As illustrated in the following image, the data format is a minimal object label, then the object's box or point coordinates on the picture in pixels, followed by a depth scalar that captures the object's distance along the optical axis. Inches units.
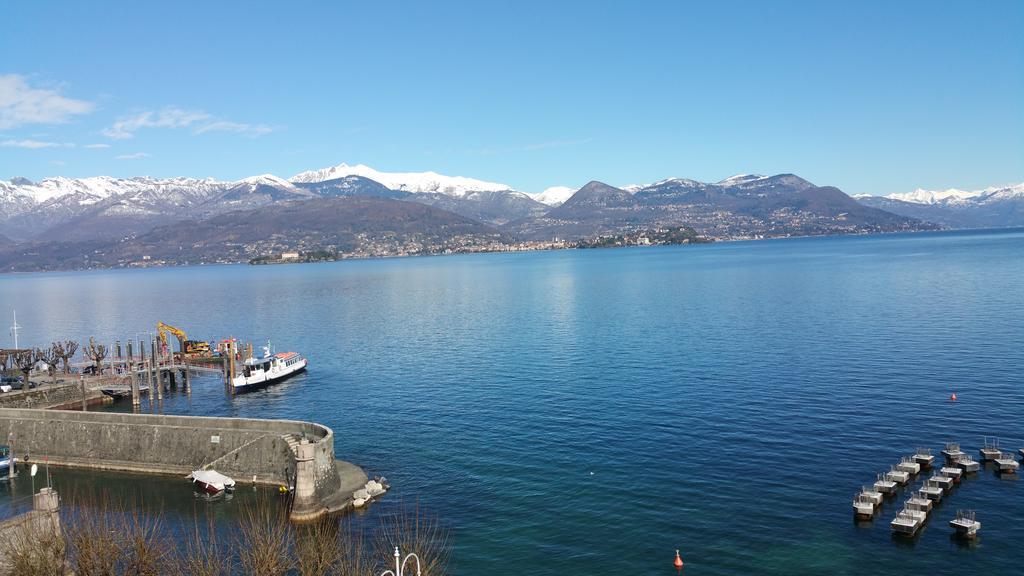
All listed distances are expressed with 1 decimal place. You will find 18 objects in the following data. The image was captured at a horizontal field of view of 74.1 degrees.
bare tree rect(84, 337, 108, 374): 2586.1
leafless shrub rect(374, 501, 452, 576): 1090.1
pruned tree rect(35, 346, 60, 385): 2456.6
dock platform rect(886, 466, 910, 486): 1353.3
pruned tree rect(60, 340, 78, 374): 2588.6
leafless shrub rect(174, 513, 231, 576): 879.1
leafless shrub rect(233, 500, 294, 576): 893.8
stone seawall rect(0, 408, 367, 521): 1343.5
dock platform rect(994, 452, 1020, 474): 1409.9
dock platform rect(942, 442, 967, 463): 1445.6
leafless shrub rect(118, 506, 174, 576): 905.5
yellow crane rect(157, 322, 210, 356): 2954.7
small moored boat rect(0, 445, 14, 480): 1614.7
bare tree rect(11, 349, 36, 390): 2219.5
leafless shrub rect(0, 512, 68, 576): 879.1
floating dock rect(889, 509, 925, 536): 1170.6
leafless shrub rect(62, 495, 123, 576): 892.6
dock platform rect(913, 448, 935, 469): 1435.8
